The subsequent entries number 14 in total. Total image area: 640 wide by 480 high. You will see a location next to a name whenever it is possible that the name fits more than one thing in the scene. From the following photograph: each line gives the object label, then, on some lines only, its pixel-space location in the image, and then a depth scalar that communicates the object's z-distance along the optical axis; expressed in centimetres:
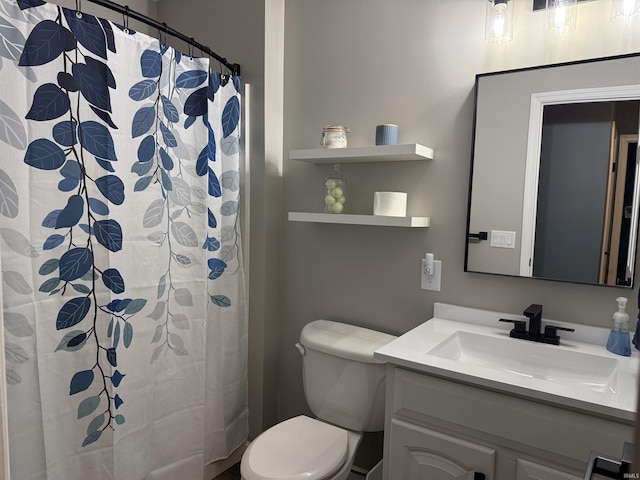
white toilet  153
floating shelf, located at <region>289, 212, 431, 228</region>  173
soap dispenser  139
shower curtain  136
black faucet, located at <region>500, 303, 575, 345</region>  151
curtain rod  149
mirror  144
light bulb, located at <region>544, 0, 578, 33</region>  148
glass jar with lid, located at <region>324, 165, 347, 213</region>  197
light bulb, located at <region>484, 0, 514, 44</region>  159
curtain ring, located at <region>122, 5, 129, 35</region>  155
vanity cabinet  111
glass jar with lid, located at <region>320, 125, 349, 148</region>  190
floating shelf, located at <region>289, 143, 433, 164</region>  170
